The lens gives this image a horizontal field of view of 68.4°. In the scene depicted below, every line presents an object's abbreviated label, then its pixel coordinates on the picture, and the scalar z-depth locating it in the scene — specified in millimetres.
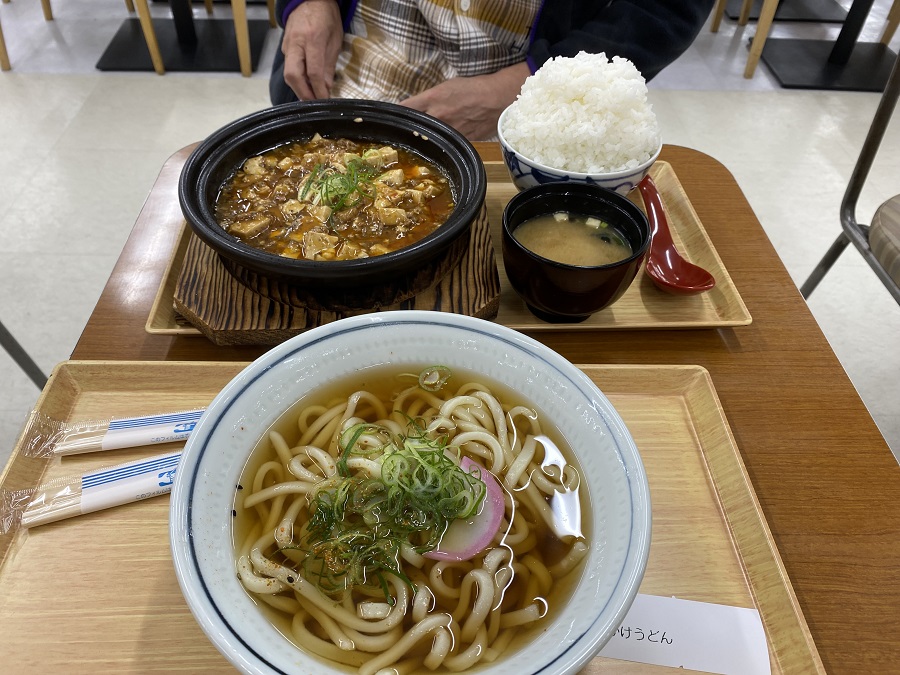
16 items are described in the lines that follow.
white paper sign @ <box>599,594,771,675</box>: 353
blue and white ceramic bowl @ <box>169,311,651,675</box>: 289
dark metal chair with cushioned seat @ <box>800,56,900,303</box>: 667
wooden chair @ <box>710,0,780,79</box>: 1543
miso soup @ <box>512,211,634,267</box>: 519
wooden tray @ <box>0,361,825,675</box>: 353
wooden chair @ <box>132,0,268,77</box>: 1459
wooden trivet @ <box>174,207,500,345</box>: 485
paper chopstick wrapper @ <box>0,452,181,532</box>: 392
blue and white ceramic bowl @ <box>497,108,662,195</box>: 551
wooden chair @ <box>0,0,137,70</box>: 1537
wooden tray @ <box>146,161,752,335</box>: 512
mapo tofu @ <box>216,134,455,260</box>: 555
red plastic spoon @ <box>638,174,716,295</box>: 536
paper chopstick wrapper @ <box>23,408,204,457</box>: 419
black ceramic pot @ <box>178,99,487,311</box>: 462
